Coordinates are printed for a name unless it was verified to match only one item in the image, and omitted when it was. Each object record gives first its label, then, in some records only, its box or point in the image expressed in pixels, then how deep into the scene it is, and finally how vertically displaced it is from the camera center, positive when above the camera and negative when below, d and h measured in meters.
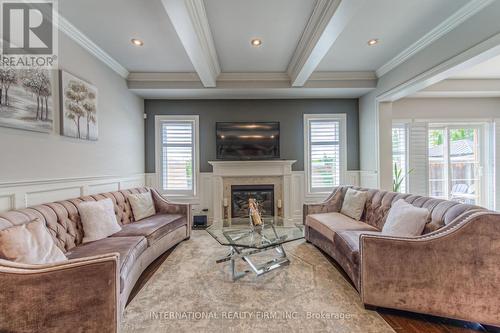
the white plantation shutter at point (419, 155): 4.52 +0.22
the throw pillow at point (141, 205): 3.17 -0.57
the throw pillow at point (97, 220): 2.27 -0.57
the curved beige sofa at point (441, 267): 1.58 -0.80
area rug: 1.66 -1.20
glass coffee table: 2.34 -0.84
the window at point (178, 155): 4.58 +0.26
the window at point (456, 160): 4.60 +0.11
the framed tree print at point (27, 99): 1.88 +0.66
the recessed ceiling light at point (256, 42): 2.83 +1.65
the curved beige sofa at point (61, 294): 1.22 -0.75
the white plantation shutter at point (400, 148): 4.56 +0.37
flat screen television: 4.40 +0.52
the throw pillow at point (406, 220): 2.00 -0.53
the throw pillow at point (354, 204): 3.05 -0.55
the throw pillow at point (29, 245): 1.43 -0.54
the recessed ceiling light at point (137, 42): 2.80 +1.65
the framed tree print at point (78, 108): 2.49 +0.75
